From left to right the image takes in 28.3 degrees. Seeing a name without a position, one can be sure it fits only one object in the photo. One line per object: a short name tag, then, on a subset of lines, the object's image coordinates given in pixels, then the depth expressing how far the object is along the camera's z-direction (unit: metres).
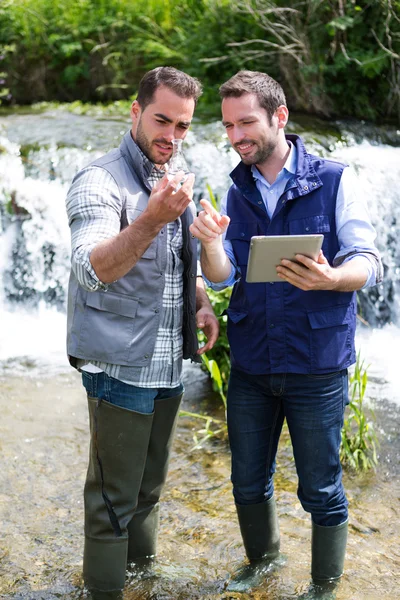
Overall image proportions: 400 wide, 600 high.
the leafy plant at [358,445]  4.38
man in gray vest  2.68
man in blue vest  2.87
